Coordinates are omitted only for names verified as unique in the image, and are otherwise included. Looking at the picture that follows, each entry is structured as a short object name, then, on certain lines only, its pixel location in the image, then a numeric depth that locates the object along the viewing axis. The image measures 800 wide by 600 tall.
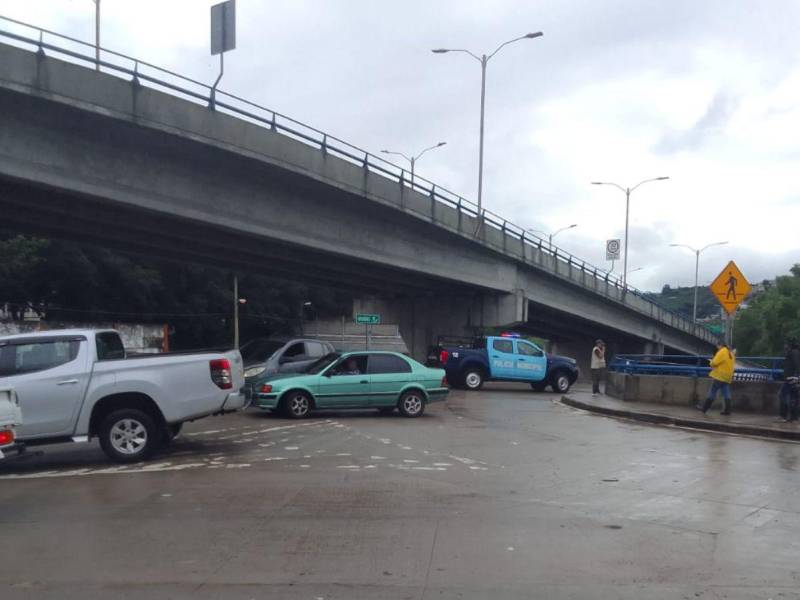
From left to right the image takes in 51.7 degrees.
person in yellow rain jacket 17.20
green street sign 31.94
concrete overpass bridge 17.58
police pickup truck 28.12
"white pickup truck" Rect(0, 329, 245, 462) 10.82
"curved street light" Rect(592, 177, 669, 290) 50.09
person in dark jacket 16.11
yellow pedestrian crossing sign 18.12
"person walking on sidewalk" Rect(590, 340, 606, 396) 24.28
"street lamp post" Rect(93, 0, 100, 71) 24.28
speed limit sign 48.50
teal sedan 16.77
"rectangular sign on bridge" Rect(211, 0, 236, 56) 20.88
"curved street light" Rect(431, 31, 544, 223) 32.28
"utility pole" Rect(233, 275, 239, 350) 50.39
